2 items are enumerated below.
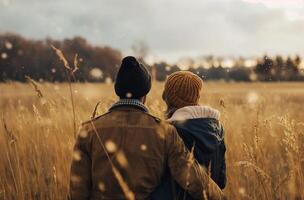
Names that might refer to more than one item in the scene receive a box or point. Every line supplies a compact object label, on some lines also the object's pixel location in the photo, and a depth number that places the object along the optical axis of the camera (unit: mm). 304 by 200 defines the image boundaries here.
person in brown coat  2504
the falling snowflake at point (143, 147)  2508
